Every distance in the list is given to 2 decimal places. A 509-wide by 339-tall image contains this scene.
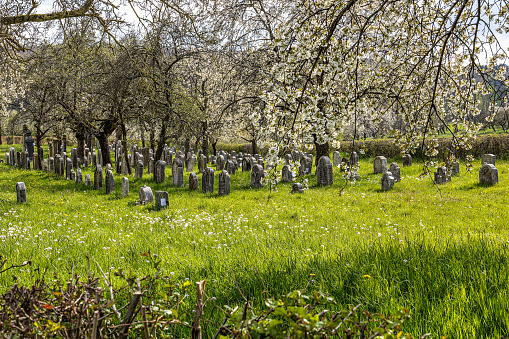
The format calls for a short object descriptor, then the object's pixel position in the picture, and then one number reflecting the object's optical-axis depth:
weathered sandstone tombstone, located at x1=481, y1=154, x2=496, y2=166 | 13.12
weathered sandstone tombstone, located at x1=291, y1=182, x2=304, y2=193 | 10.89
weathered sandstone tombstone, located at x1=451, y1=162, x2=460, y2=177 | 12.81
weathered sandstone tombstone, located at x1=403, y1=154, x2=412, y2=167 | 15.74
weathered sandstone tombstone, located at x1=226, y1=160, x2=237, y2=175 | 15.42
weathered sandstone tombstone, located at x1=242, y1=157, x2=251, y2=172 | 16.92
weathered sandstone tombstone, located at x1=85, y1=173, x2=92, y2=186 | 12.76
